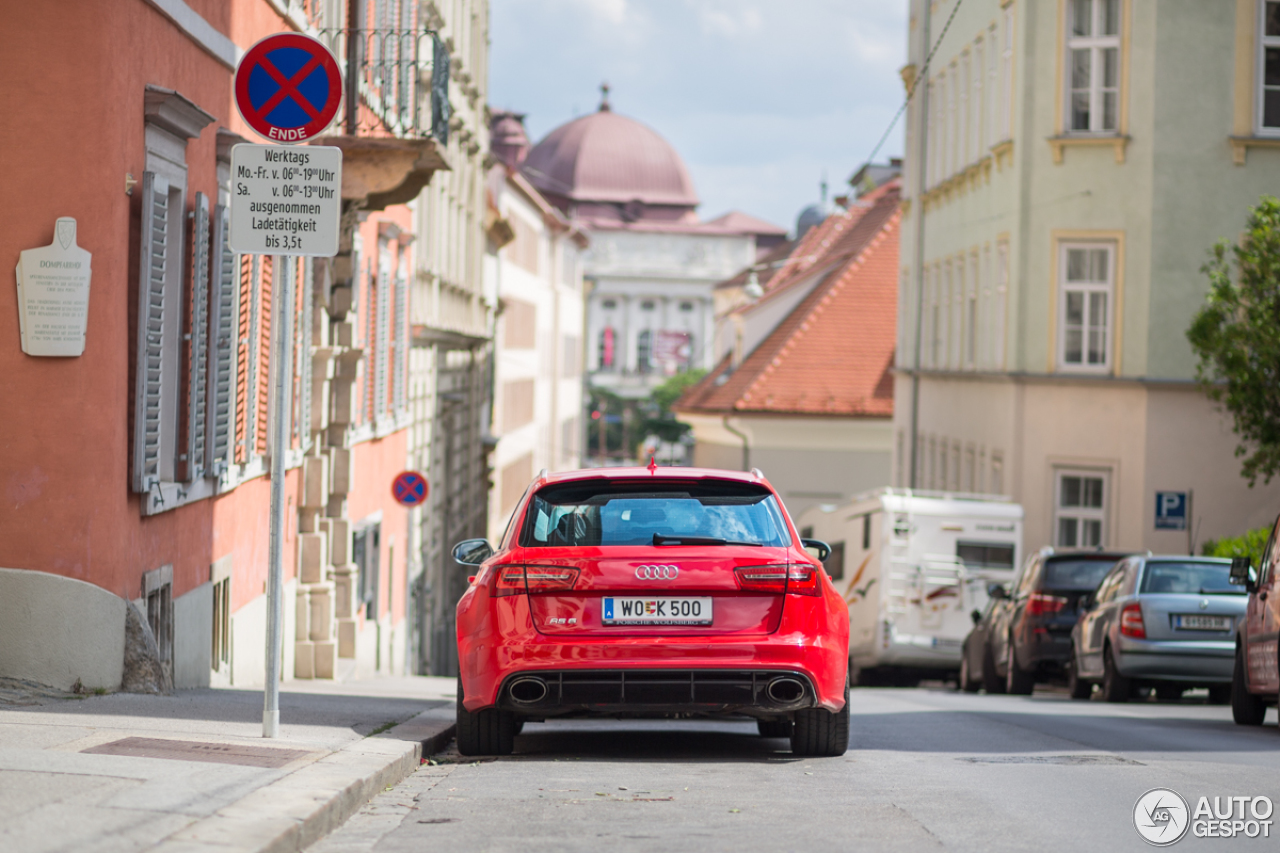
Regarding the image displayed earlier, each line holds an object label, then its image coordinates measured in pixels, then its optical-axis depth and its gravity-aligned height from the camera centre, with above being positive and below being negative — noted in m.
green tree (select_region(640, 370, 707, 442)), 121.56 +1.16
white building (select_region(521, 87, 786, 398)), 144.62 +13.62
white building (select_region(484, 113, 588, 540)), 58.72 +3.56
